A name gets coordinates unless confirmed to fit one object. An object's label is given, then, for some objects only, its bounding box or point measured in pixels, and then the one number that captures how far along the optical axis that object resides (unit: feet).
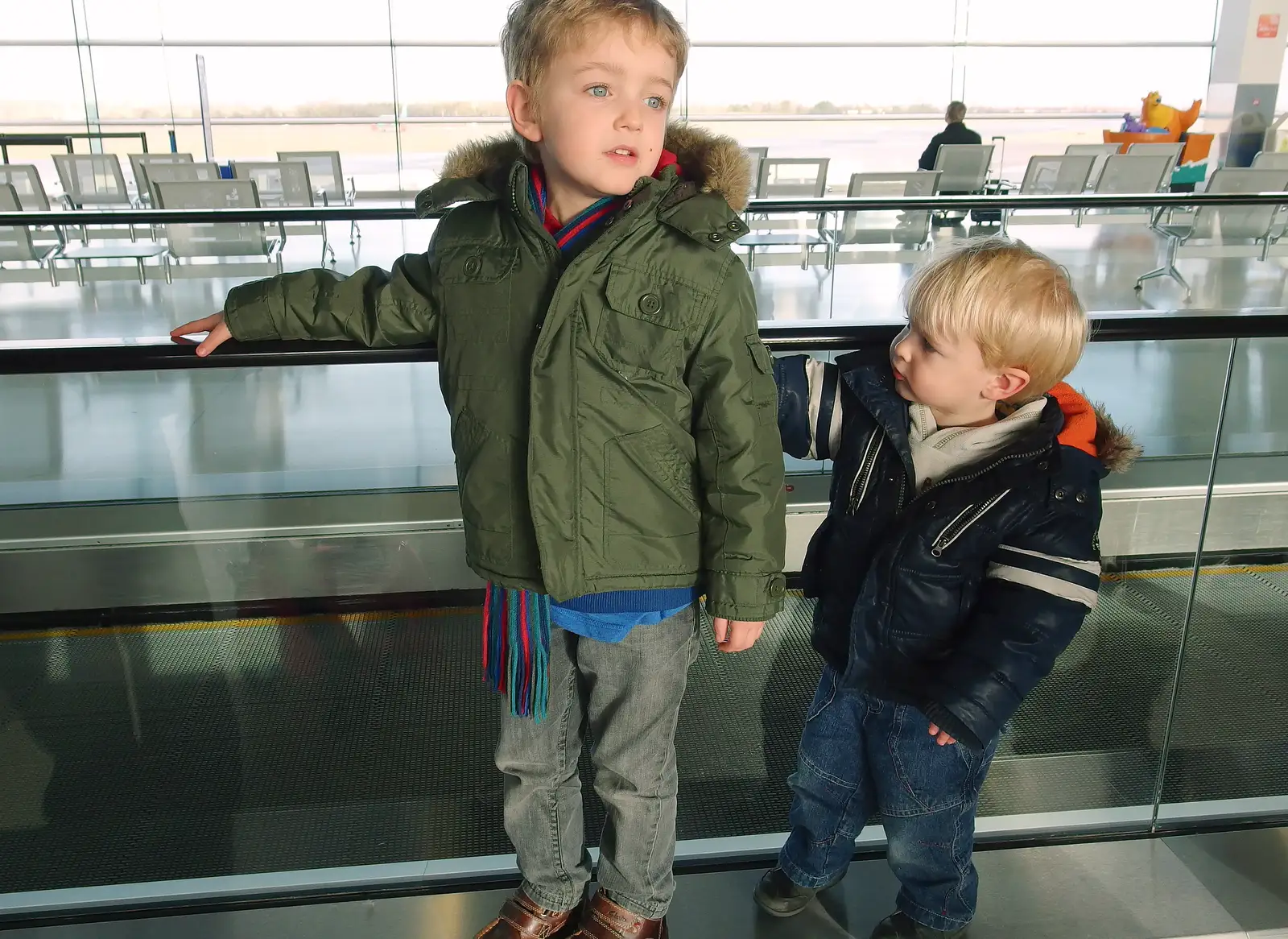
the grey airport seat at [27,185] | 21.91
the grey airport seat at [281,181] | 23.73
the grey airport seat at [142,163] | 25.20
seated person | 26.81
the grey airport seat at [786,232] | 20.33
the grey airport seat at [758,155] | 23.98
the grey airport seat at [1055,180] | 25.66
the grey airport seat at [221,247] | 17.80
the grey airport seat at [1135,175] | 24.27
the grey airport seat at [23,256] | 18.06
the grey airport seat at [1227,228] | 21.07
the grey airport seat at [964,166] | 25.84
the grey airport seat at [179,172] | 22.33
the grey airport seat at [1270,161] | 28.84
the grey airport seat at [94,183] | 25.29
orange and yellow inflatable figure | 34.78
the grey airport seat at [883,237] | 20.53
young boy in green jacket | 3.59
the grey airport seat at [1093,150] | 27.86
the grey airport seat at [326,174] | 26.63
